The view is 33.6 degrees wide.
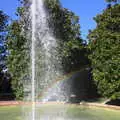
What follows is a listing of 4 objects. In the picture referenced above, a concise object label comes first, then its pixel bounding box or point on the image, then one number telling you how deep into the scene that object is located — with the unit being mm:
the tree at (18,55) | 15137
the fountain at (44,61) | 14141
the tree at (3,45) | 18871
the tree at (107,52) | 13152
